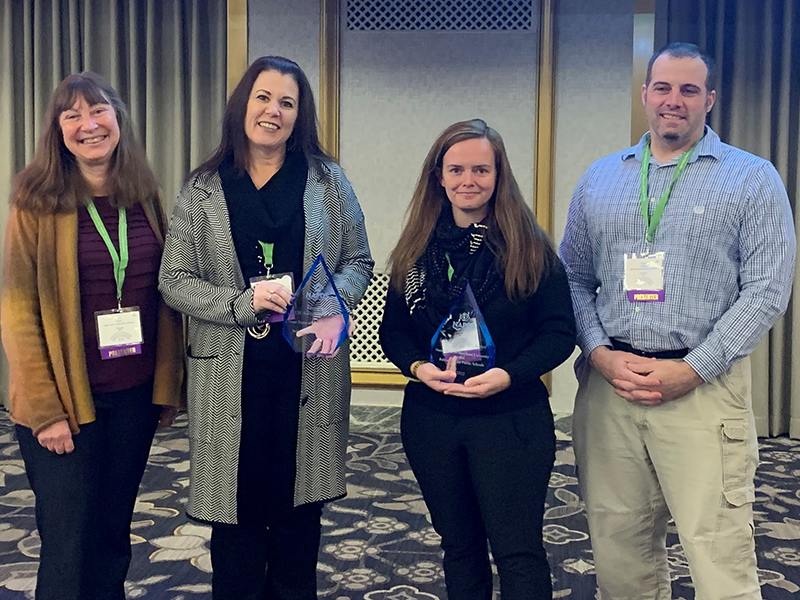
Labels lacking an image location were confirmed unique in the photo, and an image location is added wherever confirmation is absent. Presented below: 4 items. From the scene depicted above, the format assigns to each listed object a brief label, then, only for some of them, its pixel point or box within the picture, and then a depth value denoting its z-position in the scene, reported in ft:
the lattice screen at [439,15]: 14.21
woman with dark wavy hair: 6.20
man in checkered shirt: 6.00
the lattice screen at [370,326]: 15.29
